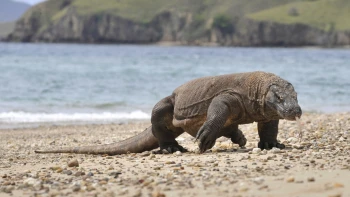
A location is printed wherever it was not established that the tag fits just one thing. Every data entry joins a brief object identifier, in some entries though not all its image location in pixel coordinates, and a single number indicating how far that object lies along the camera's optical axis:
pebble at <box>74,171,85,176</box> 16.62
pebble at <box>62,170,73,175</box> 16.91
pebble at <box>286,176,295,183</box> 14.23
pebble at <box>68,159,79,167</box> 18.37
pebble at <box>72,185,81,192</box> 14.56
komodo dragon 19.58
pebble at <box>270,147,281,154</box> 19.48
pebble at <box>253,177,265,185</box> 14.20
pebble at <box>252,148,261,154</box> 19.65
